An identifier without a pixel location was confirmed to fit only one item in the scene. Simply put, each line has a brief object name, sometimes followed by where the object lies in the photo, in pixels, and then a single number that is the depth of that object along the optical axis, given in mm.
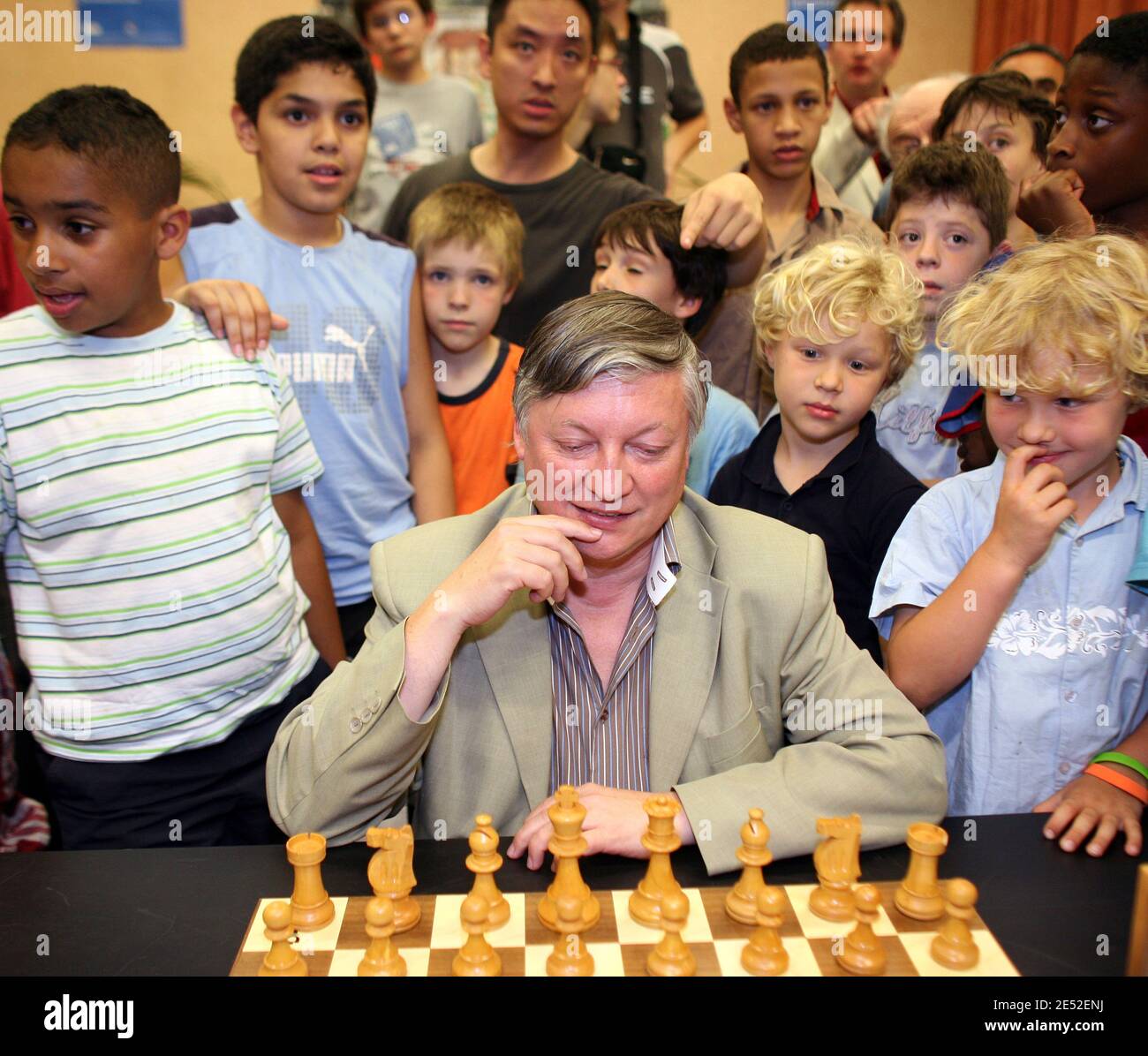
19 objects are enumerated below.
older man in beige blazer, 1549
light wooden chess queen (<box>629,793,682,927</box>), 1332
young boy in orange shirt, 2908
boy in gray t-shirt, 3857
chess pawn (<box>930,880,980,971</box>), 1236
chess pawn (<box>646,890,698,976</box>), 1218
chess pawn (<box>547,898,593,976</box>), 1235
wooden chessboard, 1250
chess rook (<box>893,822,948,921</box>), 1324
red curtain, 4512
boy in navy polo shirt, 2242
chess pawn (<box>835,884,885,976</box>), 1221
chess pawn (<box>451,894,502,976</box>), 1220
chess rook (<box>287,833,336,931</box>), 1323
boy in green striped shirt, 1961
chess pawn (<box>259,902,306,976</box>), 1208
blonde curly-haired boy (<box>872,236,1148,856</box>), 1765
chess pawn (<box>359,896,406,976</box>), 1234
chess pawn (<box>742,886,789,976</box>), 1226
